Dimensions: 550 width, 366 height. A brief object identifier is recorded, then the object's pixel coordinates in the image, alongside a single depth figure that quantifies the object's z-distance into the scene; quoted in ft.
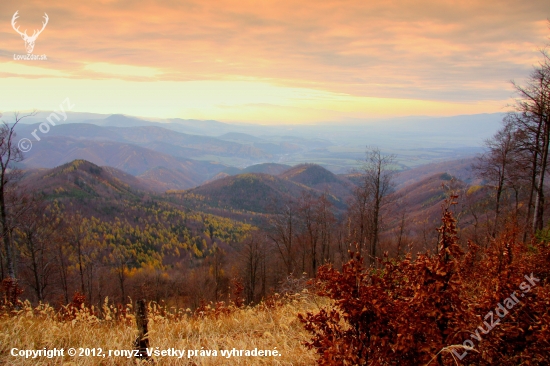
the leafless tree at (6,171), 40.91
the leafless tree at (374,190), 57.64
